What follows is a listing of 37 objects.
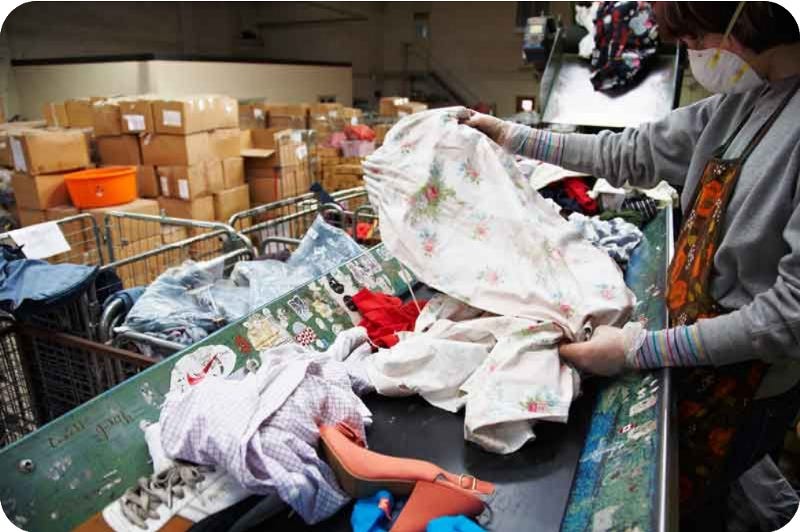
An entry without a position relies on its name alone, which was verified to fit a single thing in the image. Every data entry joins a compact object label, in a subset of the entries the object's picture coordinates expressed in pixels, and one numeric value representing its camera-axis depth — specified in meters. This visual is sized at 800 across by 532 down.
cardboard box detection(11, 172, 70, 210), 4.29
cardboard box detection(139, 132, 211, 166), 4.82
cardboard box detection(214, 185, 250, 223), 5.35
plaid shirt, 0.92
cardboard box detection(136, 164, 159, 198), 4.96
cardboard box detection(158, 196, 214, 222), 4.99
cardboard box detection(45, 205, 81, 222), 4.25
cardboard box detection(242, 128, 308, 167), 5.73
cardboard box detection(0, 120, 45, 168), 5.07
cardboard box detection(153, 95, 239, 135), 4.74
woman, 0.94
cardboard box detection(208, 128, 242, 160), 5.20
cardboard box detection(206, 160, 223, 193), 5.14
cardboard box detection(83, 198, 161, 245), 3.78
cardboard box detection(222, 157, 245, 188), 5.40
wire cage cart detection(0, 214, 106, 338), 1.69
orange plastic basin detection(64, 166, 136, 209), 4.20
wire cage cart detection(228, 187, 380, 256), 2.69
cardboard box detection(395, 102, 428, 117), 8.37
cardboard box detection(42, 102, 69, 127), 5.64
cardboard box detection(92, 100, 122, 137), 4.93
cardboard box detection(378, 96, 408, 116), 8.57
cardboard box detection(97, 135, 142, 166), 5.02
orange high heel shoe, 0.92
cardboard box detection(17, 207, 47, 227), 4.42
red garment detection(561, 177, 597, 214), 2.67
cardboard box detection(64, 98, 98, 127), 5.47
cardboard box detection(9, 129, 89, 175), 4.18
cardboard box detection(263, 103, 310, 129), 7.16
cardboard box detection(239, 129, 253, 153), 5.96
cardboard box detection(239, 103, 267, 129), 6.82
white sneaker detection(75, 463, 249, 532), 0.93
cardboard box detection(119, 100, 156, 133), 4.81
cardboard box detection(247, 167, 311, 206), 5.81
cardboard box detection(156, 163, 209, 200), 4.86
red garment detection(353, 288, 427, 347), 1.55
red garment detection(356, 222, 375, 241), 3.13
